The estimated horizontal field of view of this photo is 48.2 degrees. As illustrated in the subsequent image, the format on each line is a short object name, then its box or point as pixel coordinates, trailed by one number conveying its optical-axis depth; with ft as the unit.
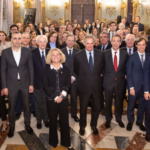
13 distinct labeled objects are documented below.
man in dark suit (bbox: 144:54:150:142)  8.82
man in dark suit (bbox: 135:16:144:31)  22.34
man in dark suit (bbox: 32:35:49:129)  9.50
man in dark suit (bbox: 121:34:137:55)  10.63
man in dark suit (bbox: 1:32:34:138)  8.48
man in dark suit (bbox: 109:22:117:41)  15.83
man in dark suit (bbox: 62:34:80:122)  10.34
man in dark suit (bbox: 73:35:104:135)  8.70
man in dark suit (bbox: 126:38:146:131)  9.06
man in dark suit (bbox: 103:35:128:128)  9.41
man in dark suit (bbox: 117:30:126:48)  12.72
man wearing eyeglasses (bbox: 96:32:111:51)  11.55
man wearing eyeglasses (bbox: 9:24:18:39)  14.51
